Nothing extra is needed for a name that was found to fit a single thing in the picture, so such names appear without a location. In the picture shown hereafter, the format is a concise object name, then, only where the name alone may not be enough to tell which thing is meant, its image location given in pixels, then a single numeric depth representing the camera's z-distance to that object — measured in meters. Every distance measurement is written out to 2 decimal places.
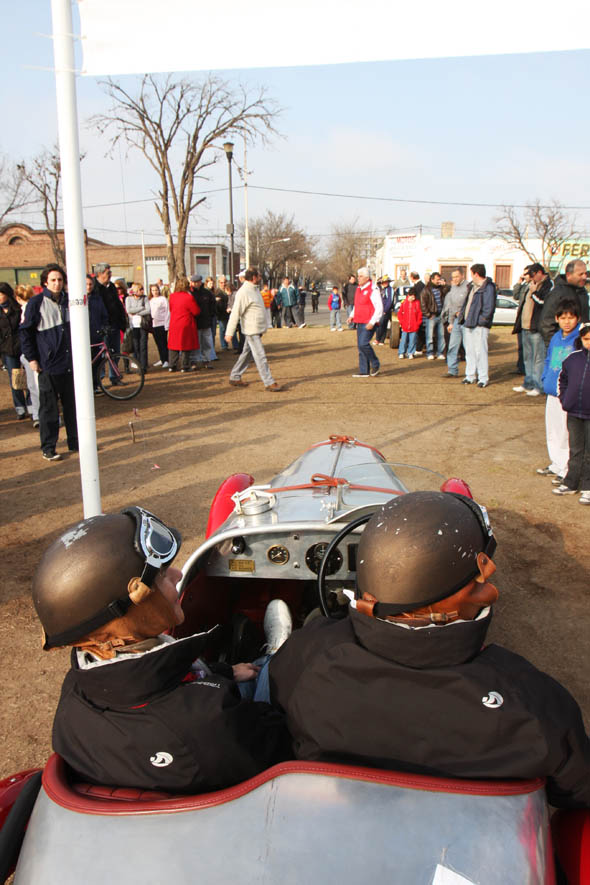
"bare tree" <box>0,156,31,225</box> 32.50
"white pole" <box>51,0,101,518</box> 3.34
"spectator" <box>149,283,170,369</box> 13.73
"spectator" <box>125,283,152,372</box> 13.41
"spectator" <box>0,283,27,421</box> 8.87
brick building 53.56
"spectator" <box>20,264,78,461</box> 6.93
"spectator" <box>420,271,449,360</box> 14.15
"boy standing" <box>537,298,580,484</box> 5.95
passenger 1.57
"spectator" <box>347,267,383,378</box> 11.80
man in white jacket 10.55
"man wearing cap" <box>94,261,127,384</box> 10.90
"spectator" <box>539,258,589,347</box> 7.86
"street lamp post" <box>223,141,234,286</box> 25.94
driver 1.54
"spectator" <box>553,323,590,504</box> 5.41
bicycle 10.49
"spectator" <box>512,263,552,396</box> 9.60
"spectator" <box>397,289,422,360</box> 14.50
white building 49.84
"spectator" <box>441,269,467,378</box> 12.19
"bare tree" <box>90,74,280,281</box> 26.59
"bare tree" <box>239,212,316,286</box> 61.34
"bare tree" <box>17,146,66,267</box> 33.47
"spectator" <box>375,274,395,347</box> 17.98
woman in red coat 12.56
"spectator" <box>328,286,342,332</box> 23.61
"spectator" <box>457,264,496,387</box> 10.62
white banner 2.58
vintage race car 1.32
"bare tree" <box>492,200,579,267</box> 40.97
